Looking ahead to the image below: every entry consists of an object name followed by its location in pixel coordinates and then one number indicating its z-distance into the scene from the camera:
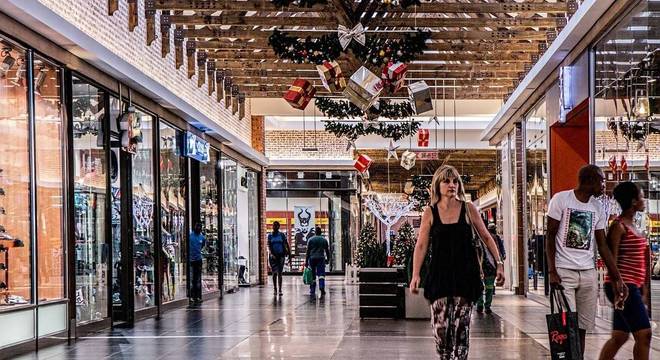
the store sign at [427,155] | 30.79
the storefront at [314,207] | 35.06
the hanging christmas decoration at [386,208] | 34.34
